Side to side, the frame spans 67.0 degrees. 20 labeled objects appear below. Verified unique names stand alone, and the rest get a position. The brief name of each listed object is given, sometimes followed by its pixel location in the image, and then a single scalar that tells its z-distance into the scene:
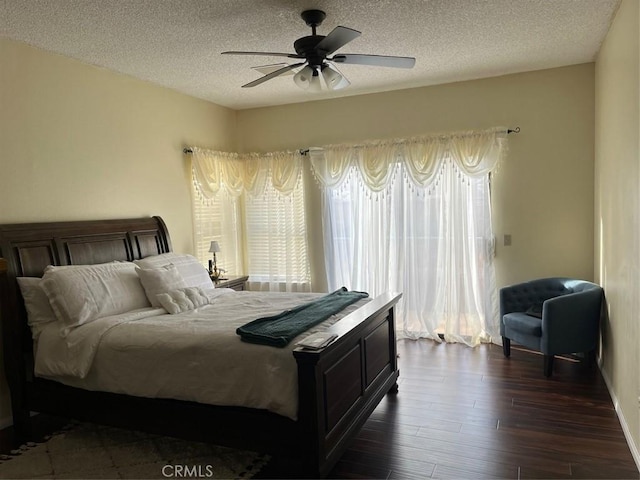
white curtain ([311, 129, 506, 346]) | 4.95
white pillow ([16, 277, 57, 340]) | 3.22
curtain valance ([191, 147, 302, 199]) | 5.33
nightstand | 4.89
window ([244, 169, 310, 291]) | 5.83
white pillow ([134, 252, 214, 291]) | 4.11
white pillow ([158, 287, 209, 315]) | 3.53
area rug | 2.72
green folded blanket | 2.66
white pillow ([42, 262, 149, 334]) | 3.15
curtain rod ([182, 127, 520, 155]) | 4.85
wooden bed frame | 2.51
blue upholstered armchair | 3.94
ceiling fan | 3.00
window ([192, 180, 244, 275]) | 5.37
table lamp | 5.15
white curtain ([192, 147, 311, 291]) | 5.75
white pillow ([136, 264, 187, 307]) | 3.61
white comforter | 2.57
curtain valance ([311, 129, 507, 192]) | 4.87
